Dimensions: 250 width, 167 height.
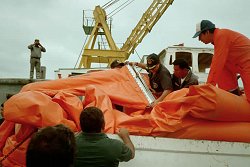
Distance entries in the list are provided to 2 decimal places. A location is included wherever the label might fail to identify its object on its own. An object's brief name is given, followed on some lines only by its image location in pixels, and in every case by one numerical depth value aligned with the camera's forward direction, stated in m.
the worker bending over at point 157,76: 4.28
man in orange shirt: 3.54
